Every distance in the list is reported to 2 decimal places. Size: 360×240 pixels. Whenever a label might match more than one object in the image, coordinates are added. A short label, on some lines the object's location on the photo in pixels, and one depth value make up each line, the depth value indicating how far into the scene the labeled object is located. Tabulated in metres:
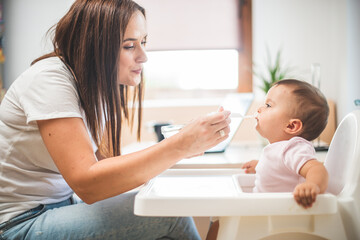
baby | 0.89
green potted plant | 1.79
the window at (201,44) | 2.36
